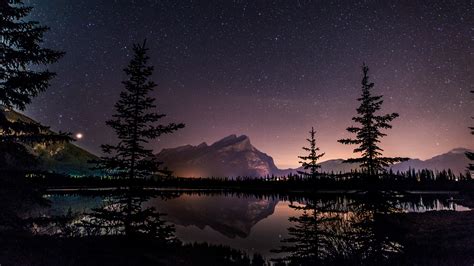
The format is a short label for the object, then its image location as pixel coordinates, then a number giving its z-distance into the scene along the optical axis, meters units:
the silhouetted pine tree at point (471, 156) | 24.32
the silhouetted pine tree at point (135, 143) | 16.33
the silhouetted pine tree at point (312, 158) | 21.70
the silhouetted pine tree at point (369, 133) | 18.89
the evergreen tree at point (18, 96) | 11.53
